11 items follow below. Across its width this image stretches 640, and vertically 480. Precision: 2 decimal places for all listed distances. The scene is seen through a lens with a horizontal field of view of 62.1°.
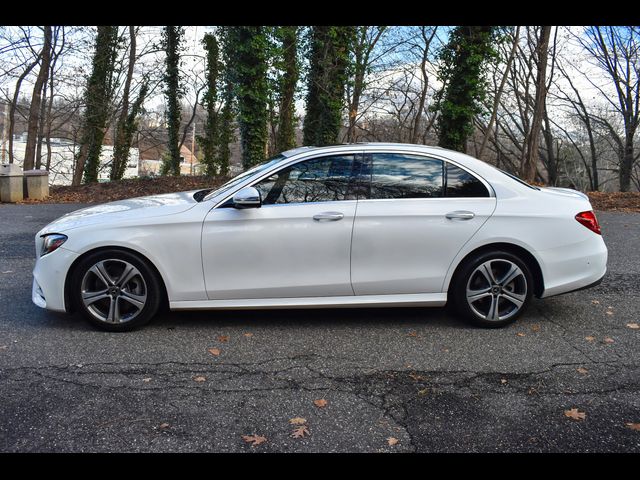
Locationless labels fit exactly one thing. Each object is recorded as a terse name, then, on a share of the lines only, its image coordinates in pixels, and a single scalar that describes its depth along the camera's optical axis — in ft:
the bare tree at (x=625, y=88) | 85.35
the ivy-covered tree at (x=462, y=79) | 50.34
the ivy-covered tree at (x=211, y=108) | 73.40
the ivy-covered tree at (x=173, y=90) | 70.74
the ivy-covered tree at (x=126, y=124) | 76.59
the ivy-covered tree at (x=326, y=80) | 53.06
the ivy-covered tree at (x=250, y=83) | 48.62
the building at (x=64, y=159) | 87.19
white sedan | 14.35
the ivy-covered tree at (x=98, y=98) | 71.41
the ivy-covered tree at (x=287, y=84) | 52.34
